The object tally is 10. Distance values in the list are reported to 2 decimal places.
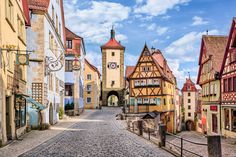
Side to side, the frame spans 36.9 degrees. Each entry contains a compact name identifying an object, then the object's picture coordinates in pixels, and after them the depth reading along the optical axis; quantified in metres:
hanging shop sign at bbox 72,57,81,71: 34.22
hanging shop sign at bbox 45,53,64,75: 26.83
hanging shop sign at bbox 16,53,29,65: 17.64
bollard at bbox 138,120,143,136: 21.72
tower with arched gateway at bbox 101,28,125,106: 77.06
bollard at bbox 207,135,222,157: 10.40
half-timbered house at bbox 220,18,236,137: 27.59
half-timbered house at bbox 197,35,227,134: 32.62
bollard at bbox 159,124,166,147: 15.81
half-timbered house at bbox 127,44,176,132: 46.94
